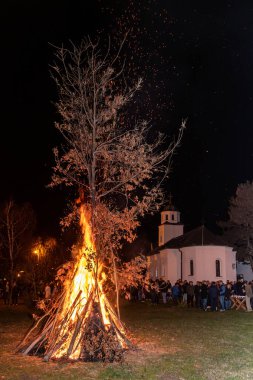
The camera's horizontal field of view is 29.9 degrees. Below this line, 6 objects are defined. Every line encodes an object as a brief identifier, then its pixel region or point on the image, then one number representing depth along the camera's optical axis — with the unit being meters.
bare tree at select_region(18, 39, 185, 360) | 14.11
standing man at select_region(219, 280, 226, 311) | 29.15
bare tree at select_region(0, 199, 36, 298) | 43.22
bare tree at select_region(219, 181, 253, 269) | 65.00
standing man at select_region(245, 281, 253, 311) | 27.83
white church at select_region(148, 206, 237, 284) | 56.44
